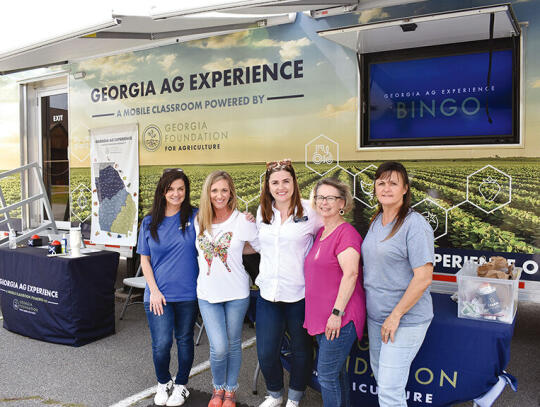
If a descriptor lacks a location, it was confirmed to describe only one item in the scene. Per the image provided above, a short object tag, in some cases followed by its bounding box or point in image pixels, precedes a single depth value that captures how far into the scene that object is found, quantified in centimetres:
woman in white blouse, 233
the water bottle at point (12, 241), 430
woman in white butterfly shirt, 248
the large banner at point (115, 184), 449
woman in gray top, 197
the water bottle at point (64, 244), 397
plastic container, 230
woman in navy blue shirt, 260
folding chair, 396
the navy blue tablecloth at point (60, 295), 362
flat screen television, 286
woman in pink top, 211
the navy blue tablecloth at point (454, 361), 221
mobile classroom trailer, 281
